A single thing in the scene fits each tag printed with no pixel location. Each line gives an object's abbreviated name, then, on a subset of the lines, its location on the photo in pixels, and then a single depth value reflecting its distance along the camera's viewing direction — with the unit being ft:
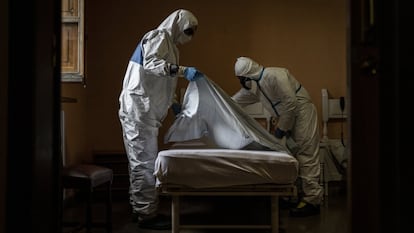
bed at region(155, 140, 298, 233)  9.37
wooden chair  9.20
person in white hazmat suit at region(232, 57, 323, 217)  12.72
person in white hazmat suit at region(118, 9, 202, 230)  11.26
